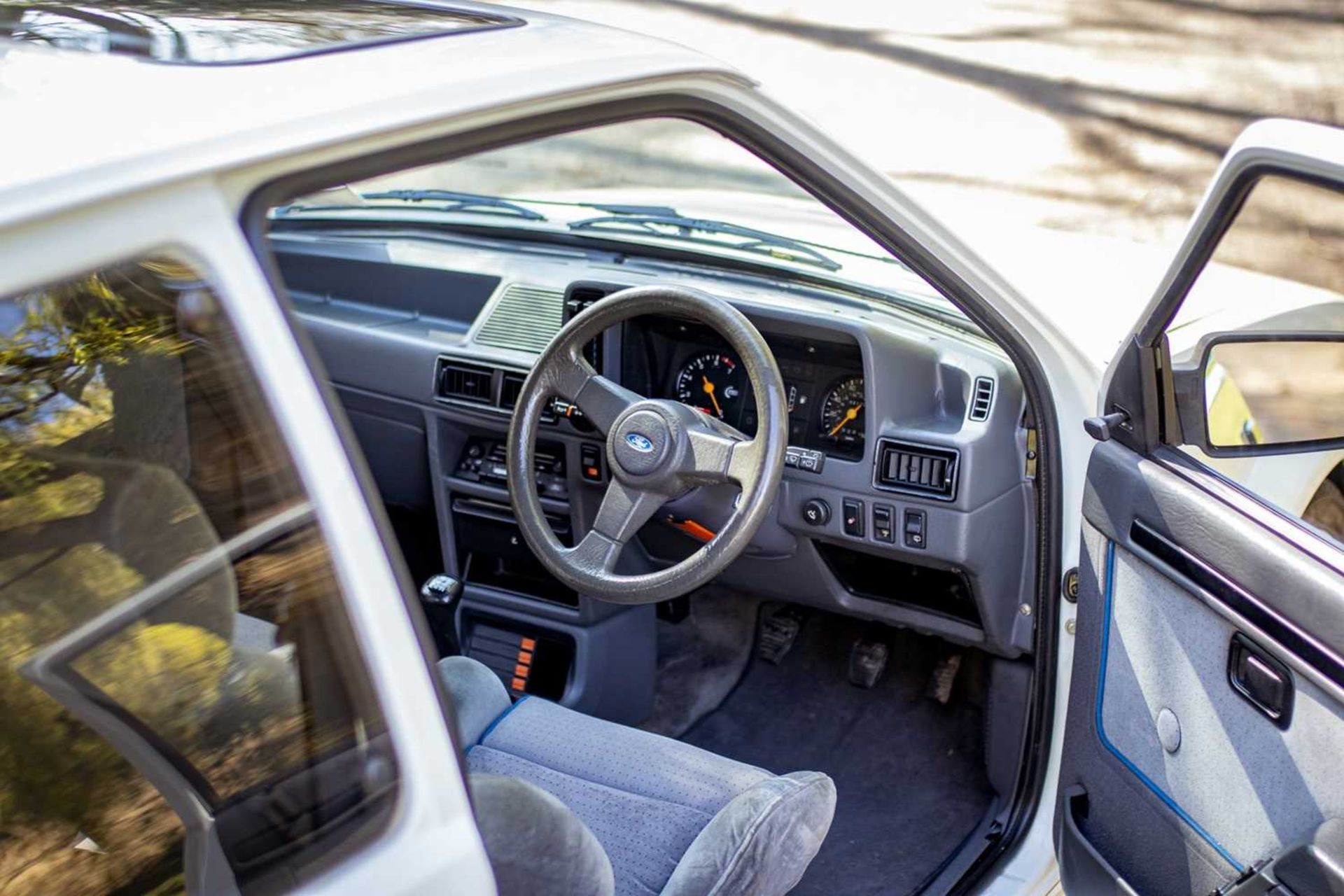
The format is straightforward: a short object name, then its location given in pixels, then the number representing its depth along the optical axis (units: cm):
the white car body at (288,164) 98
